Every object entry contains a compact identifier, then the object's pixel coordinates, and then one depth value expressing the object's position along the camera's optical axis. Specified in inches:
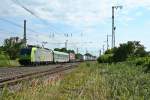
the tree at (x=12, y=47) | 2379.4
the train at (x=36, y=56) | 1410.9
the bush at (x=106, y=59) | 1490.7
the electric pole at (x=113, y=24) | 1518.3
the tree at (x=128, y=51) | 1395.7
